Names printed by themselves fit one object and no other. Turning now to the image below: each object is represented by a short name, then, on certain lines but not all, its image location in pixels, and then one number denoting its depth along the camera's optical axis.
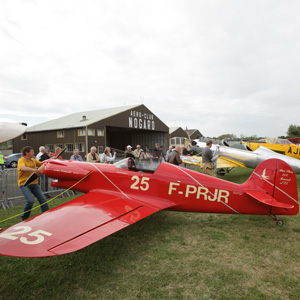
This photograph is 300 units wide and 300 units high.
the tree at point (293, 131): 51.14
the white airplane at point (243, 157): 8.41
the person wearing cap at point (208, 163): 6.38
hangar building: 24.33
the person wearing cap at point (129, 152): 7.93
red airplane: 2.79
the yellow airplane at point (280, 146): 10.85
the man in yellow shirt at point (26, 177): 3.93
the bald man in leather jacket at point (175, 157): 5.92
